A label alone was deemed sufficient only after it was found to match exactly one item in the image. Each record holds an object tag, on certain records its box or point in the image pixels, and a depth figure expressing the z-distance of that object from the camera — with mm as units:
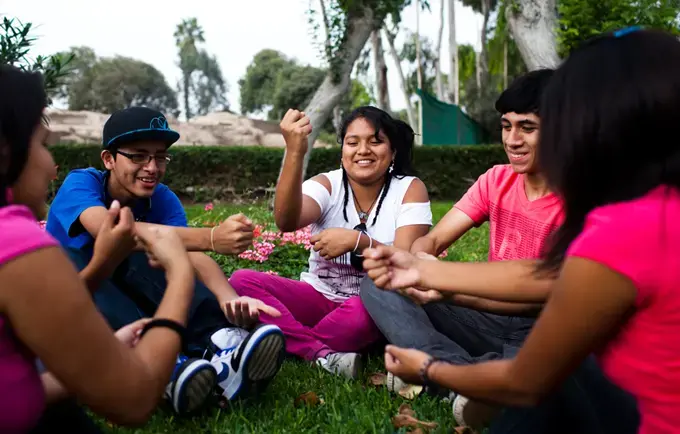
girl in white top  3240
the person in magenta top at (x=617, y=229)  1294
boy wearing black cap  2549
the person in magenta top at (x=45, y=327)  1280
